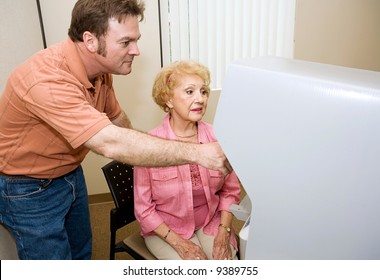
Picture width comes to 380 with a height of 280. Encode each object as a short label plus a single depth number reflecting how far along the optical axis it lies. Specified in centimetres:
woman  138
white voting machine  63
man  99
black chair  144
